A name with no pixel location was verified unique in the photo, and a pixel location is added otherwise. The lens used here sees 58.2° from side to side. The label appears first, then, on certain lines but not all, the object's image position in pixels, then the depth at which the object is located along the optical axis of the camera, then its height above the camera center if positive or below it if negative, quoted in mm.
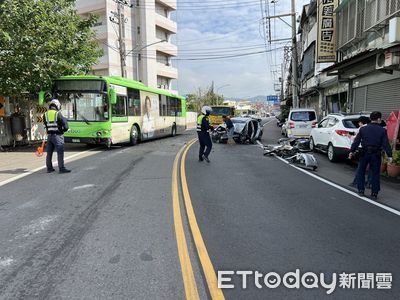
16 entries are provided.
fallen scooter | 11094 -1703
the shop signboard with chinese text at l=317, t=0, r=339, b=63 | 20906 +4271
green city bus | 14586 +91
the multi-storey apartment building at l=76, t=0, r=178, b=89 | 40219 +8395
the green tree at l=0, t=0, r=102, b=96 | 13625 +2591
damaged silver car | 18688 -1281
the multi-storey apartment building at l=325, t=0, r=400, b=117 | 12834 +1937
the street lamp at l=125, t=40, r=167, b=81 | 43747 +6615
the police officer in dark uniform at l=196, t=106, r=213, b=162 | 12078 -778
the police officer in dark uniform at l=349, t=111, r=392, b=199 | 7438 -903
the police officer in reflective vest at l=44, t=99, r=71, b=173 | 9727 -552
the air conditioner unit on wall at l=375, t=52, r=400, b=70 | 12008 +1552
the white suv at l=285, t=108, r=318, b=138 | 18969 -829
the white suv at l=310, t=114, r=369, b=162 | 11797 -960
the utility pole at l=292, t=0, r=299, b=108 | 27922 +4029
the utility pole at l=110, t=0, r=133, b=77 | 26031 +5306
